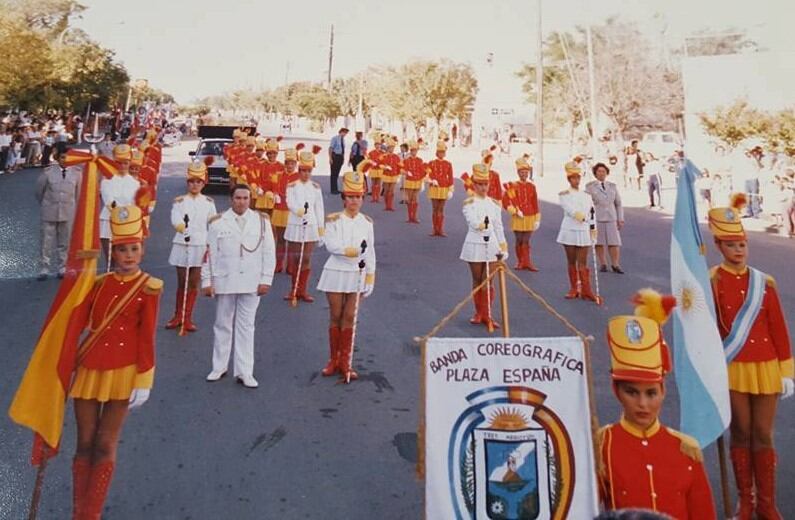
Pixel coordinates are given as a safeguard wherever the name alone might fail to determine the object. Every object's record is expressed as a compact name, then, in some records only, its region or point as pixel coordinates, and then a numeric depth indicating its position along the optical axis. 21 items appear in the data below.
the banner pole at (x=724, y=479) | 3.85
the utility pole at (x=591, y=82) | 27.35
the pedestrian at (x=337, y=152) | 20.78
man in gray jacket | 10.41
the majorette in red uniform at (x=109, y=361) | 3.98
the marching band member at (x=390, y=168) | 19.00
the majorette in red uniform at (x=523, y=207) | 11.77
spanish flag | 3.86
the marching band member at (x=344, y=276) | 6.74
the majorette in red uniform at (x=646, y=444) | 2.85
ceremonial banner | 3.18
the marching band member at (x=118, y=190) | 9.41
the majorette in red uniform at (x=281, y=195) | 11.80
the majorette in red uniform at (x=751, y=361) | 4.10
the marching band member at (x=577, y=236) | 10.25
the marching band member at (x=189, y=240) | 8.30
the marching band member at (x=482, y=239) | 8.71
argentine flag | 3.70
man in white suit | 6.49
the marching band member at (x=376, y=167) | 19.62
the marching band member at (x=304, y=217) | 10.07
